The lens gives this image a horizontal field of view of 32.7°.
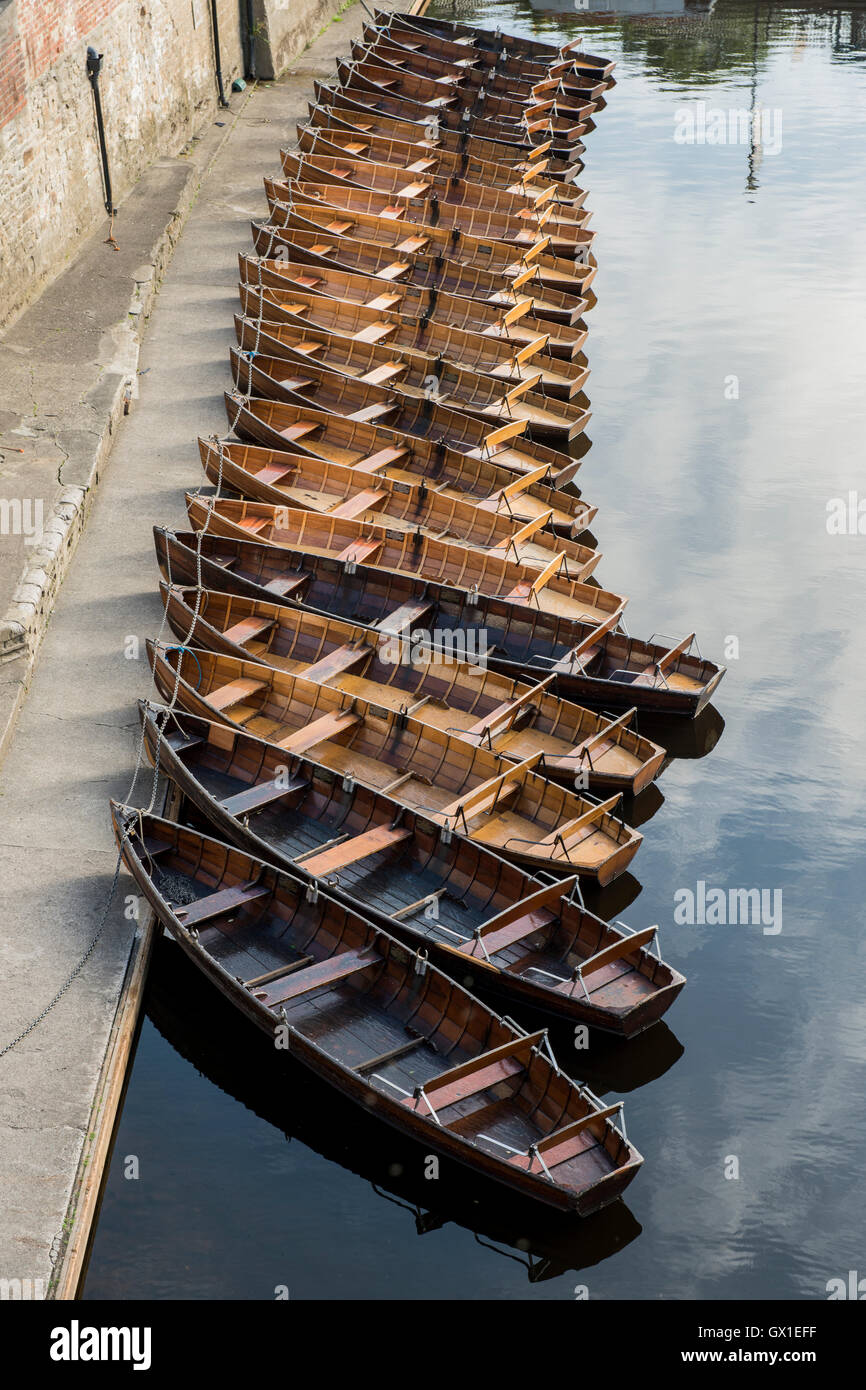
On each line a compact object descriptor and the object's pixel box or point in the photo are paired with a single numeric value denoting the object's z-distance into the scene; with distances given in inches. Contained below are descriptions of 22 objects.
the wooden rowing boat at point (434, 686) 589.9
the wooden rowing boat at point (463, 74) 1326.3
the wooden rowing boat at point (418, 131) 1173.7
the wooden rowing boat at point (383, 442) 773.3
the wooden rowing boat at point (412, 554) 680.4
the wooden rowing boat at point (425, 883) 487.2
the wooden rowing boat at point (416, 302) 918.4
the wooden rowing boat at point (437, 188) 1083.3
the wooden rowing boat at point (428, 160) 1120.8
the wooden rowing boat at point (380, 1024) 427.2
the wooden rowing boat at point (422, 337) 876.0
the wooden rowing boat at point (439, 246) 986.7
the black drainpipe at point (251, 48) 1304.5
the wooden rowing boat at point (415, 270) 960.9
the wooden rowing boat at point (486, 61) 1370.6
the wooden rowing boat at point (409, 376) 838.5
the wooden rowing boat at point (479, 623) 637.3
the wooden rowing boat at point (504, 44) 1423.5
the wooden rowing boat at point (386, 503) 713.0
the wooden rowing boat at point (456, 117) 1228.5
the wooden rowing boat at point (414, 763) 543.8
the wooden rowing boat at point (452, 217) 1053.2
